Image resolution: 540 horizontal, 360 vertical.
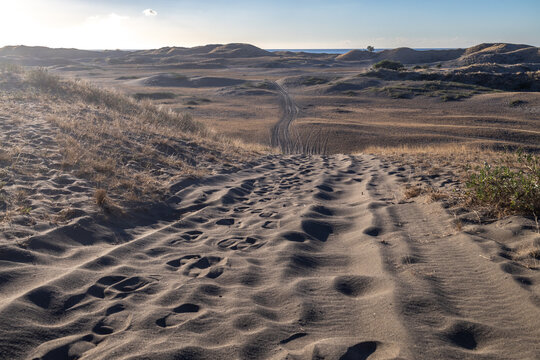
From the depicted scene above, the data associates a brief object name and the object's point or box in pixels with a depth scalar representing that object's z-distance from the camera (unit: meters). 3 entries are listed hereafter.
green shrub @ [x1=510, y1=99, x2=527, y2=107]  28.83
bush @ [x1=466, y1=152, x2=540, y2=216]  4.46
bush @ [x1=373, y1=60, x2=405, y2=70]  62.01
